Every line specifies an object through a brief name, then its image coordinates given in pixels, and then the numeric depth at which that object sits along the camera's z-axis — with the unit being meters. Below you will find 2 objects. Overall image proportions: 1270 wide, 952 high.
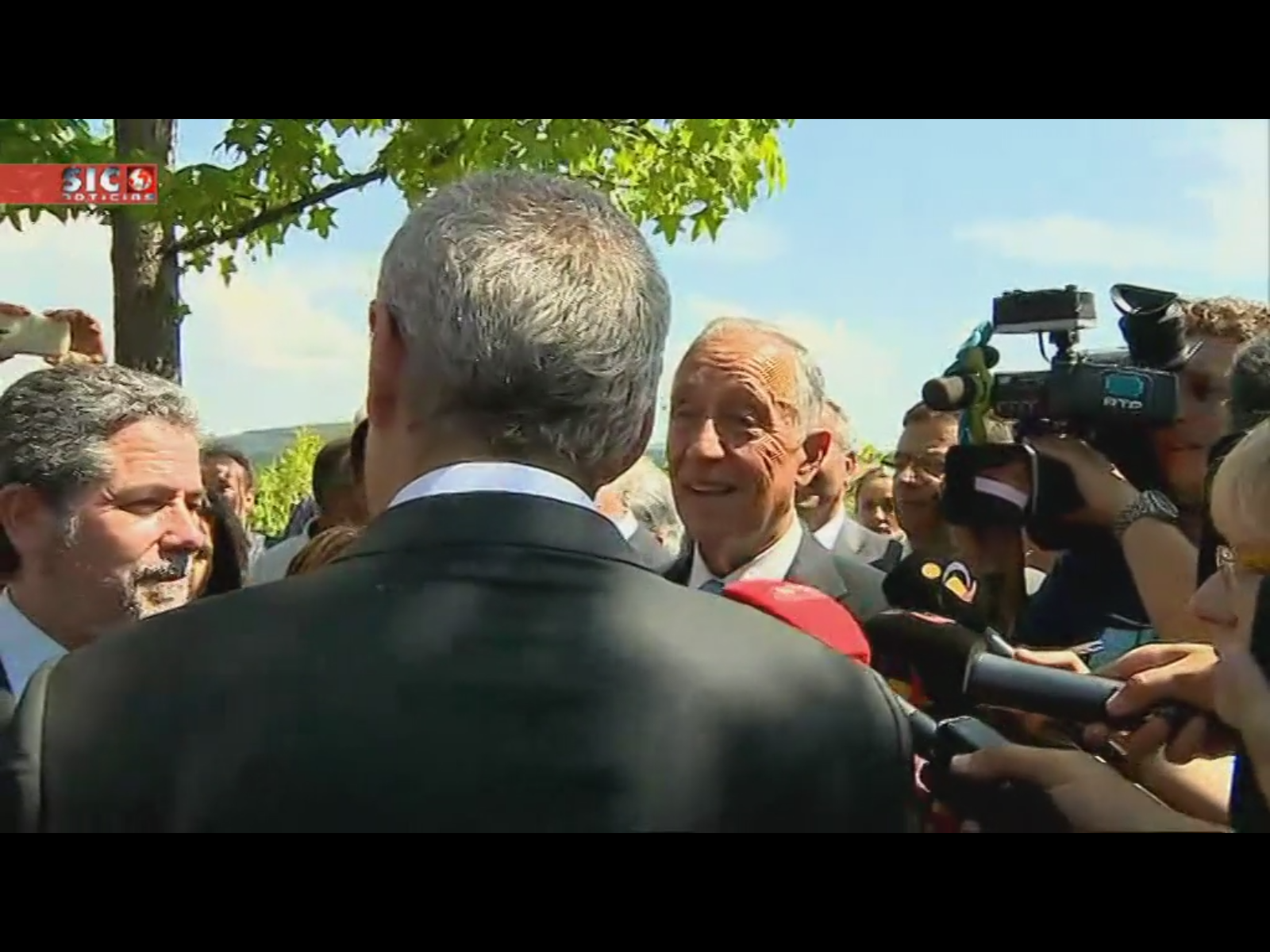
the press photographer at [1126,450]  2.35
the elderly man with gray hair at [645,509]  3.99
